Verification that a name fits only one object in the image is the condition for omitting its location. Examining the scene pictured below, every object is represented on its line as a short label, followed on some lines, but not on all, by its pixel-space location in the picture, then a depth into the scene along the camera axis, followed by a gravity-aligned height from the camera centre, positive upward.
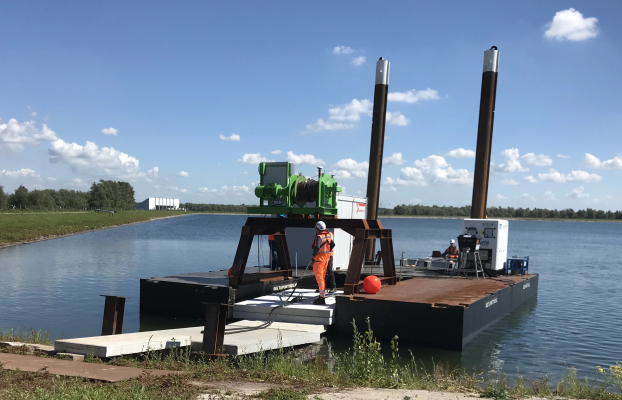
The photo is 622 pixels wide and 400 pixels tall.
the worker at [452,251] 22.67 -1.51
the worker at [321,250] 13.90 -1.14
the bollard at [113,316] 11.41 -2.61
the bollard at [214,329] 9.96 -2.39
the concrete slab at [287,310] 13.88 -2.78
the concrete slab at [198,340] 9.48 -2.82
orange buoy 14.48 -1.99
